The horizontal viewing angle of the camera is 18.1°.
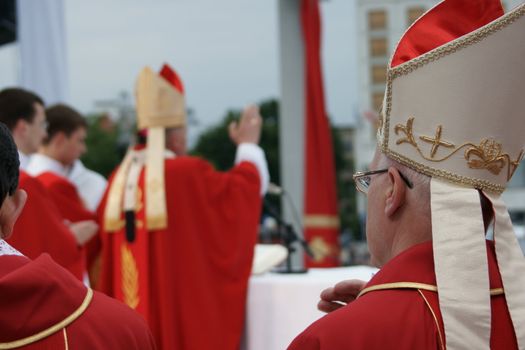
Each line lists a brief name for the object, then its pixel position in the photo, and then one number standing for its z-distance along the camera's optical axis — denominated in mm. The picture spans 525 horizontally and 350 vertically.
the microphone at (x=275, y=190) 9693
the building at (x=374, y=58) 87489
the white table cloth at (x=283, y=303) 8441
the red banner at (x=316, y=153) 16347
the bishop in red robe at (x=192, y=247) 9707
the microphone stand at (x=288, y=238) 9486
